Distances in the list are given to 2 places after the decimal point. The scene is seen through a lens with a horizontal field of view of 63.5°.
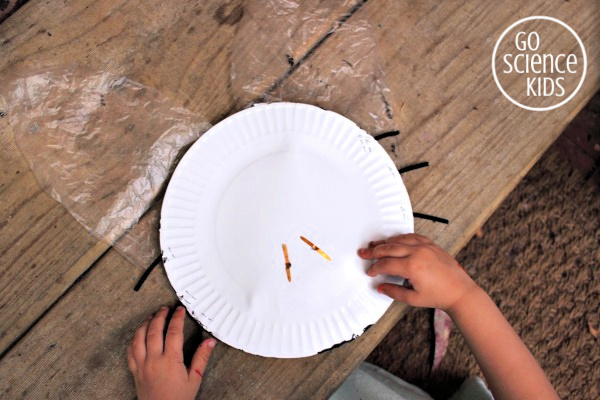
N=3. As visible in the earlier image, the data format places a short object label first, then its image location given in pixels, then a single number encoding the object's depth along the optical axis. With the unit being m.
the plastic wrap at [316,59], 0.67
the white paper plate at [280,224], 0.62
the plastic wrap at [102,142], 0.64
